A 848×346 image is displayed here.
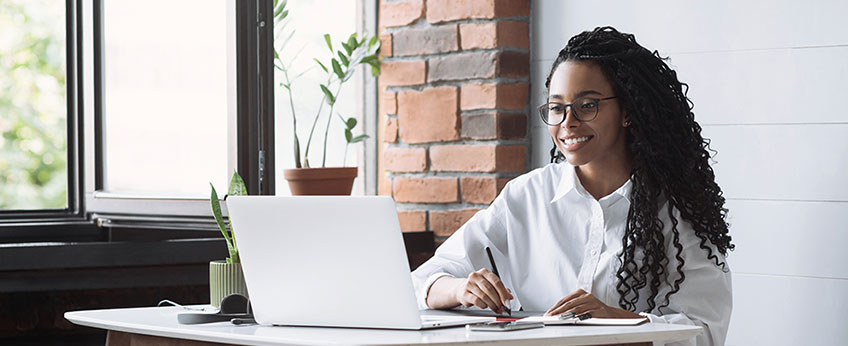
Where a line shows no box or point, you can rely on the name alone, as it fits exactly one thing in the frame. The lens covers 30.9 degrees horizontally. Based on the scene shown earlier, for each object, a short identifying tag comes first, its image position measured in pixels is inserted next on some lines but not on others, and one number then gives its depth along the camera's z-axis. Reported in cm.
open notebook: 271
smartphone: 261
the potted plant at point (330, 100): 408
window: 383
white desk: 253
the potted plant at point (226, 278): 303
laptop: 264
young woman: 315
